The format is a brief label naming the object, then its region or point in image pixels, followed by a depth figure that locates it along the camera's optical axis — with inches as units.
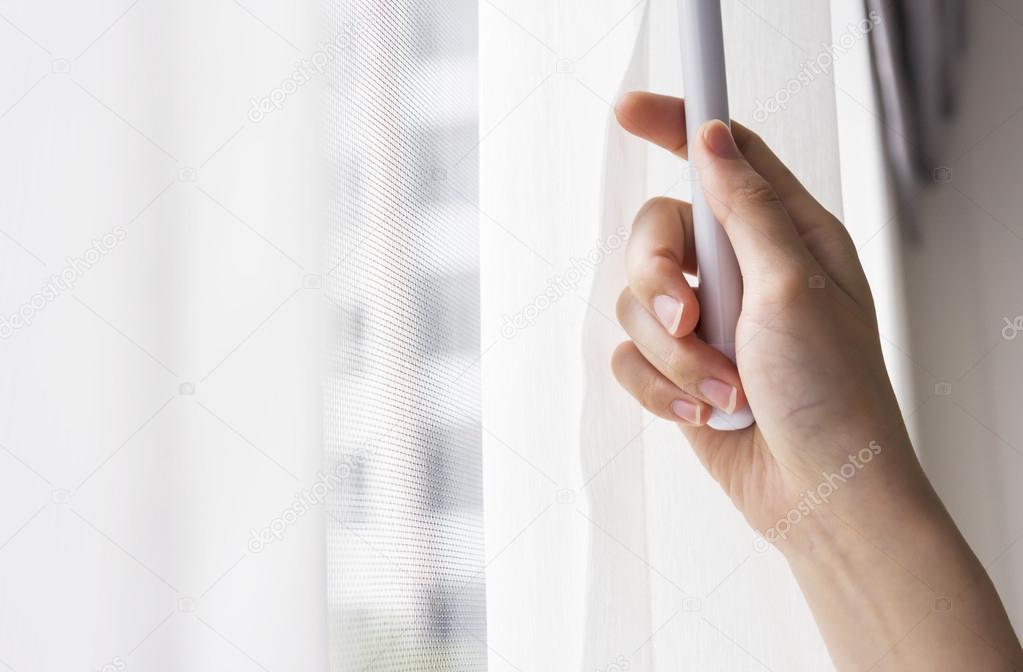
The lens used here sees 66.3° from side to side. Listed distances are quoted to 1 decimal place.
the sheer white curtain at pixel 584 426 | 16.5
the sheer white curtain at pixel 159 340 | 9.2
